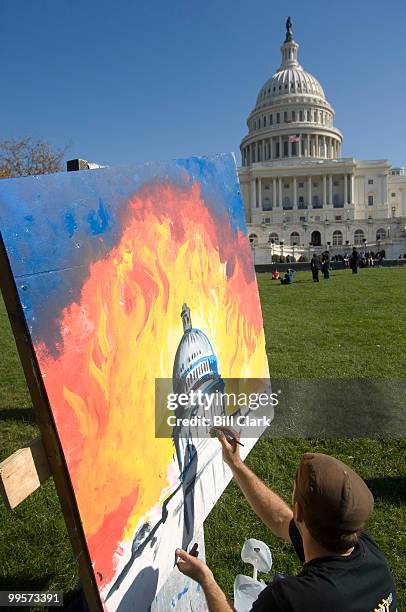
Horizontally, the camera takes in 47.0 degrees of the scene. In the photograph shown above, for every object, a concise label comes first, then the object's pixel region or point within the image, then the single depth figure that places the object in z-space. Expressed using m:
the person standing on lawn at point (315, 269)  22.61
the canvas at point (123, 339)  1.17
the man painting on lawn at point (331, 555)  1.29
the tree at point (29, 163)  29.11
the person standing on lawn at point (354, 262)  26.37
